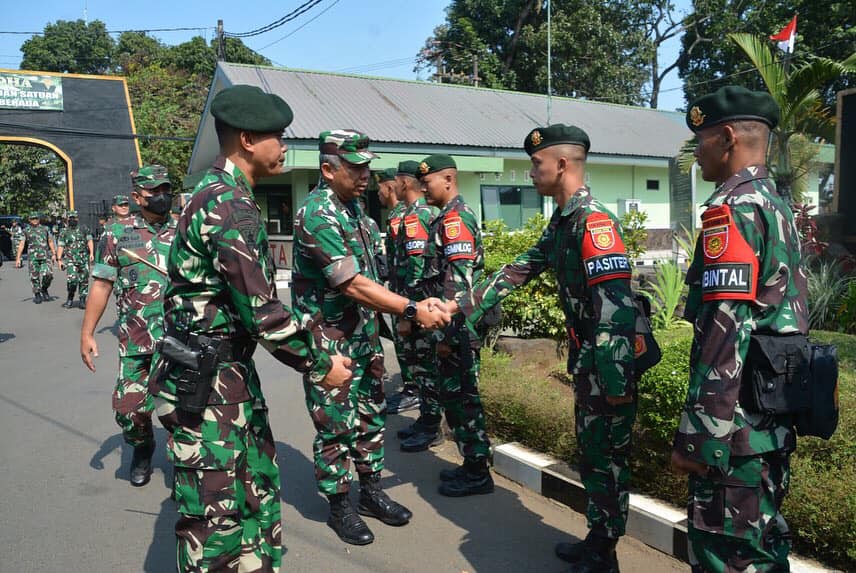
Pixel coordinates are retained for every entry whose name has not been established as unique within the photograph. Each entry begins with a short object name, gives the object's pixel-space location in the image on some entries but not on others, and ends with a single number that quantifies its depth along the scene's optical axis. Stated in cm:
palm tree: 964
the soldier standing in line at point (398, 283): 572
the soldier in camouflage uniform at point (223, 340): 230
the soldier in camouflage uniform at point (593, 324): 274
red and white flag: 1109
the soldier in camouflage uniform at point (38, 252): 1445
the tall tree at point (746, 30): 2395
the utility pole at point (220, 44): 2444
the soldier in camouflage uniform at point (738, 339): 209
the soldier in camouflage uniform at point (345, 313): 331
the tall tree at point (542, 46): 2969
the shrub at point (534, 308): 643
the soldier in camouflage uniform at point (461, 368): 400
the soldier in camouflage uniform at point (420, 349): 512
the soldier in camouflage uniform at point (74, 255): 1368
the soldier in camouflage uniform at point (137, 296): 431
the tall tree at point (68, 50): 5472
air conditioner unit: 2297
